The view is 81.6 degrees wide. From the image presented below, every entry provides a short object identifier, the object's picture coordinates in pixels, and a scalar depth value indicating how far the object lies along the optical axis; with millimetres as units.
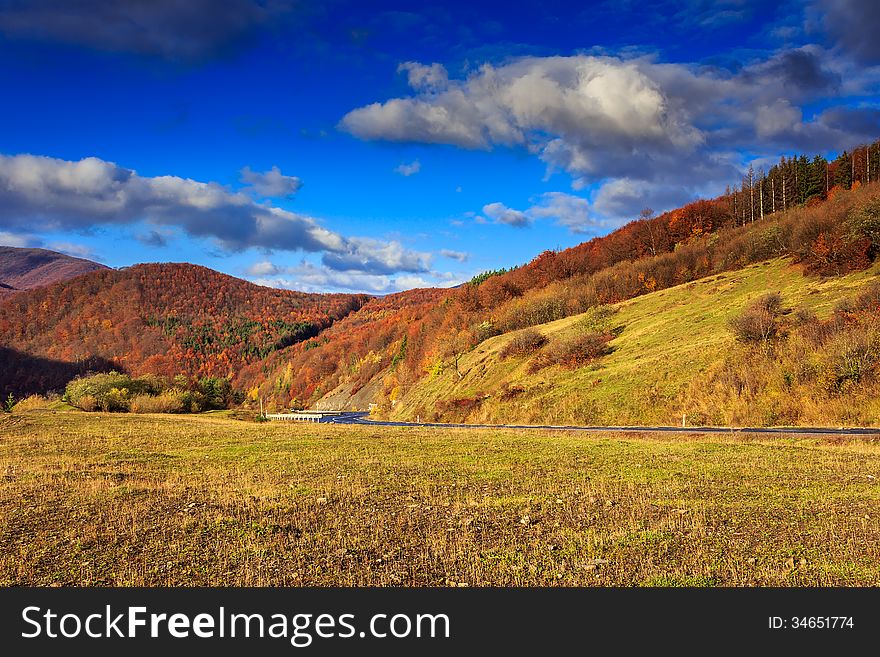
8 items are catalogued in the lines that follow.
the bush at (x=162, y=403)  76312
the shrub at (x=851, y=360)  38531
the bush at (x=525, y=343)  80312
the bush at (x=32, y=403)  79494
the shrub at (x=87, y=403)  73688
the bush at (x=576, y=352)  67688
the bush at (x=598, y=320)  77875
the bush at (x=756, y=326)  49344
